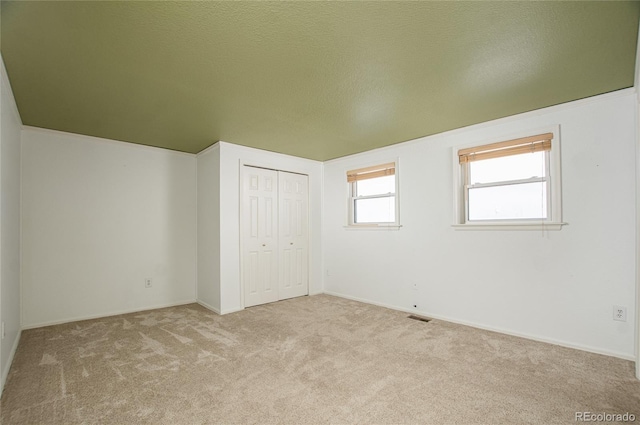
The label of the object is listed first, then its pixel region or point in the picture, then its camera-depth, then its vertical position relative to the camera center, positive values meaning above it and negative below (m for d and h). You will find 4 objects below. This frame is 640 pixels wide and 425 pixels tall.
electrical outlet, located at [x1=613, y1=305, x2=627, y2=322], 2.58 -0.91
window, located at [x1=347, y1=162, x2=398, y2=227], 4.44 +0.26
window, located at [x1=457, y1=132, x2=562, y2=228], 2.99 +0.31
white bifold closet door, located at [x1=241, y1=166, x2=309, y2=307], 4.40 -0.35
